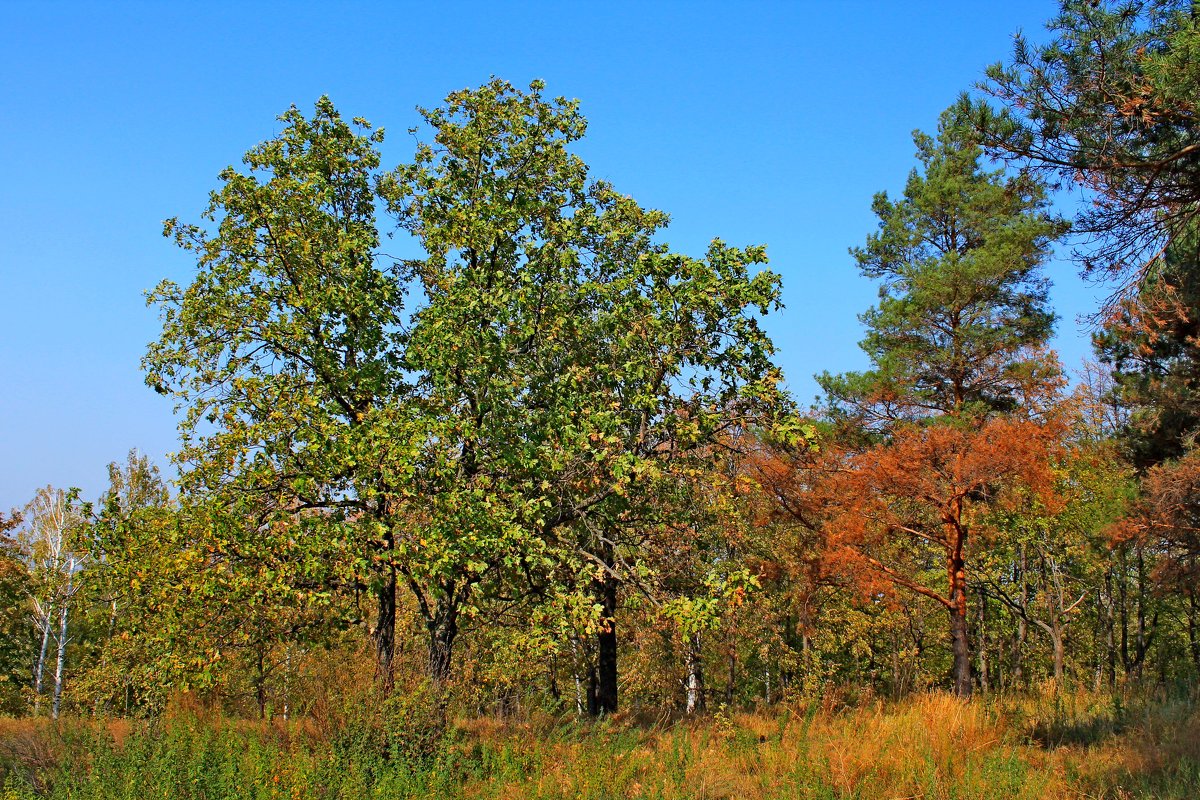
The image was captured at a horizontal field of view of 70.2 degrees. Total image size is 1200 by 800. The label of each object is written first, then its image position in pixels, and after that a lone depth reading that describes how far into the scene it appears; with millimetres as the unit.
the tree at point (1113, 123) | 10734
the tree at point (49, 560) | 32531
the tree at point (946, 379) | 21656
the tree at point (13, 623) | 29888
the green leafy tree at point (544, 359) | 12000
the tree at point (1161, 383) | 18922
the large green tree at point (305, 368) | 11570
